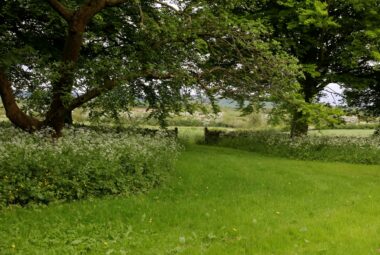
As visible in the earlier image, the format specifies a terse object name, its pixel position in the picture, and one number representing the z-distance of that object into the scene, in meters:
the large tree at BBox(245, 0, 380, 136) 21.05
